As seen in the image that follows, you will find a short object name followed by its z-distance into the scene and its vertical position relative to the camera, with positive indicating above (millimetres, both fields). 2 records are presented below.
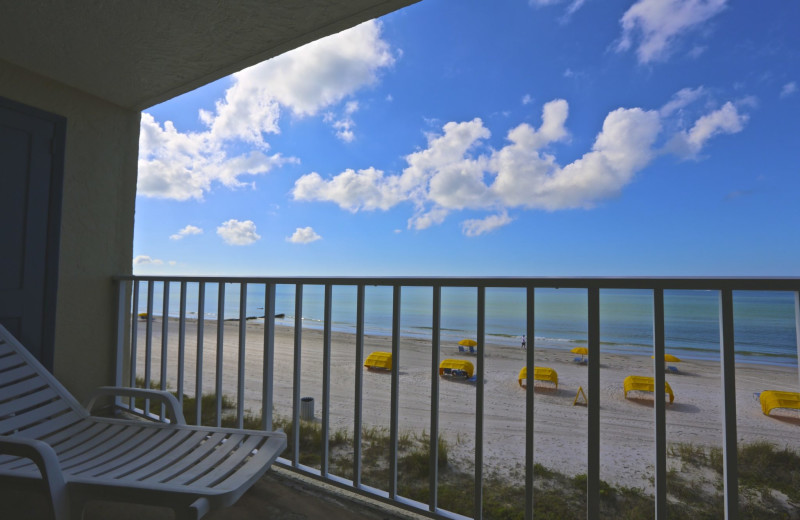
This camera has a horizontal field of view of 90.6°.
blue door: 2420 +346
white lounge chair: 1142 -650
